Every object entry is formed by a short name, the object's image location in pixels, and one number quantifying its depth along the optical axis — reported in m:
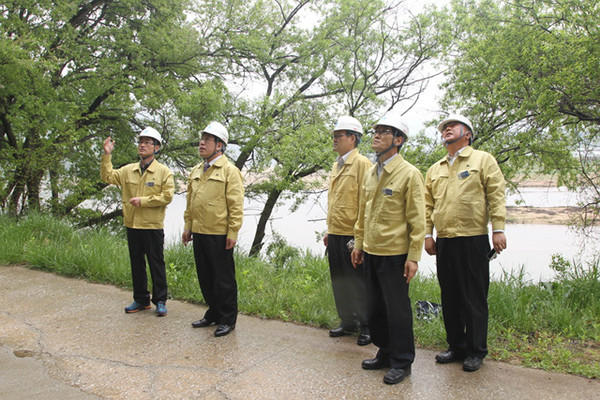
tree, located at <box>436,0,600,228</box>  6.24
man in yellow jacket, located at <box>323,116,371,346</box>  3.99
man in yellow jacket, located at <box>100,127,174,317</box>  4.62
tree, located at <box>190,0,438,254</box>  13.66
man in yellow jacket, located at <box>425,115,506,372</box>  3.35
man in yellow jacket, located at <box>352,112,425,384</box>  3.21
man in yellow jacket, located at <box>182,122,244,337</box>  4.14
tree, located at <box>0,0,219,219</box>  9.82
